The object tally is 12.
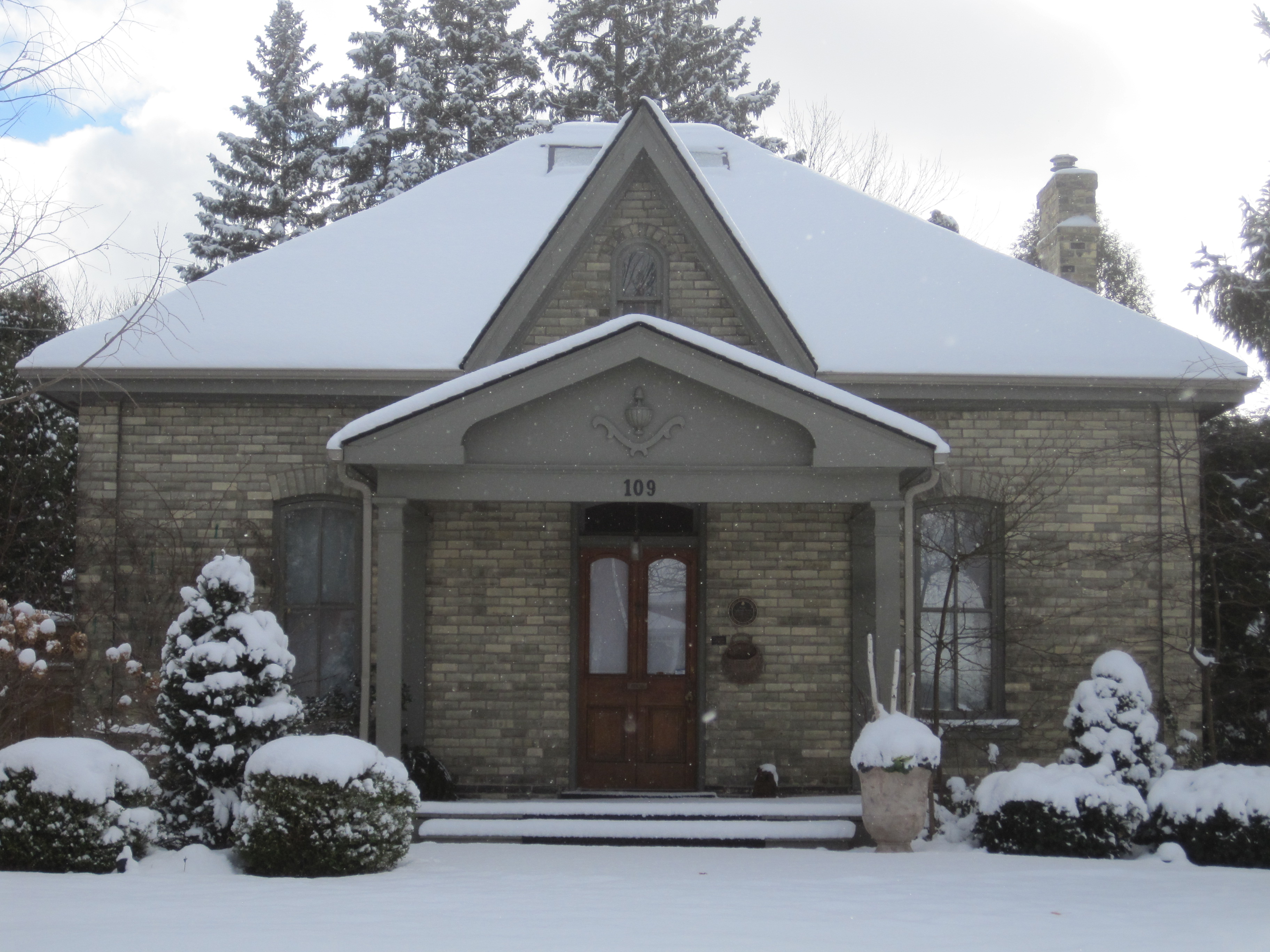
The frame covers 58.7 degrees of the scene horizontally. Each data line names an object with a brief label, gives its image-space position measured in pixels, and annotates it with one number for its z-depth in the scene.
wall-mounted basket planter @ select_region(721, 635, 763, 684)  10.60
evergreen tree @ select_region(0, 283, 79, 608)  15.55
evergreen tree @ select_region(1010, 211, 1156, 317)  29.22
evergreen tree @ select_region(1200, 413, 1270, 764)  10.71
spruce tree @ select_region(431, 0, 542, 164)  26.80
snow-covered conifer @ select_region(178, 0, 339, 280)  26.91
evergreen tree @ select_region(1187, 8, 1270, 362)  14.61
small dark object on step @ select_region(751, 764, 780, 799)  10.21
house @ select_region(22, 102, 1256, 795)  10.56
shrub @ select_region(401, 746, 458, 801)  9.70
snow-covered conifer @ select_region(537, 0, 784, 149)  26.78
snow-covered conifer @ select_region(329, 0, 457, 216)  26.12
